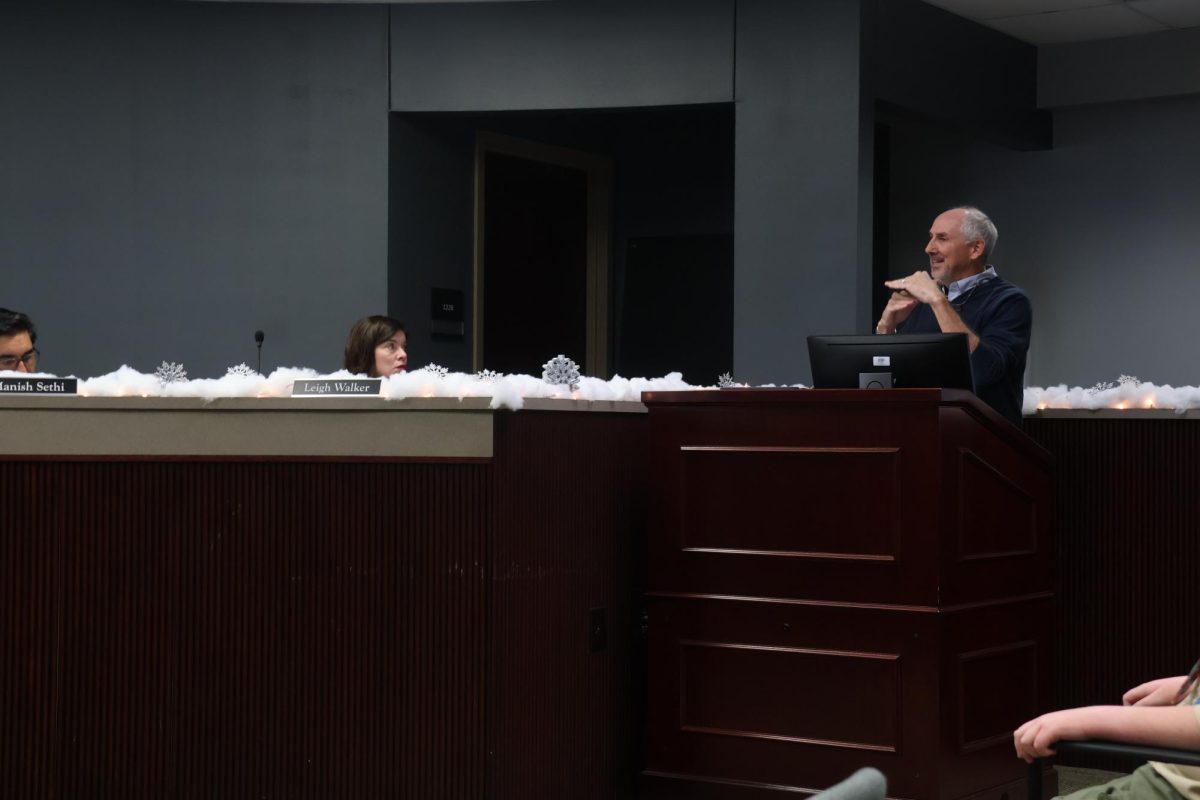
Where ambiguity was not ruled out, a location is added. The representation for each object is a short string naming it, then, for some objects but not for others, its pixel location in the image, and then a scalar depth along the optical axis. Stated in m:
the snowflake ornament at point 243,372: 6.77
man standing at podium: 7.97
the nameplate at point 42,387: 6.77
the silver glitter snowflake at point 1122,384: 8.72
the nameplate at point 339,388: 6.57
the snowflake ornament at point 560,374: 7.03
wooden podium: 6.59
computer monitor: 6.87
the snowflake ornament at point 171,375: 6.84
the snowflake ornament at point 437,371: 6.61
